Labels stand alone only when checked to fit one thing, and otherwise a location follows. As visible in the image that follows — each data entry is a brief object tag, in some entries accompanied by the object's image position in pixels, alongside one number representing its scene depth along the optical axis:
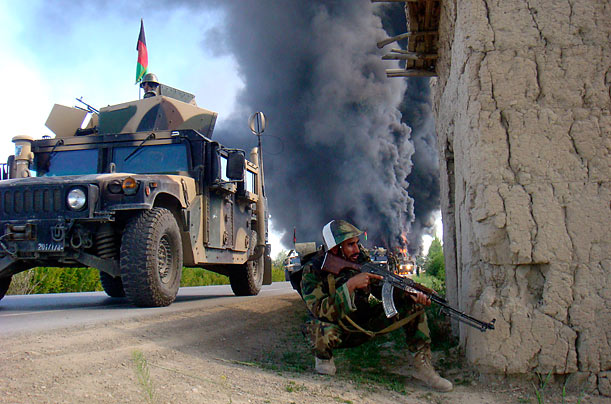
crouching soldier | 3.32
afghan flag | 12.09
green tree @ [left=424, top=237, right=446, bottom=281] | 13.72
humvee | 5.11
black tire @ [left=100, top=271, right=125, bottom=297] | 7.28
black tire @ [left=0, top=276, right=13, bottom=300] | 5.97
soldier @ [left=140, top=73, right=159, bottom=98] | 7.86
